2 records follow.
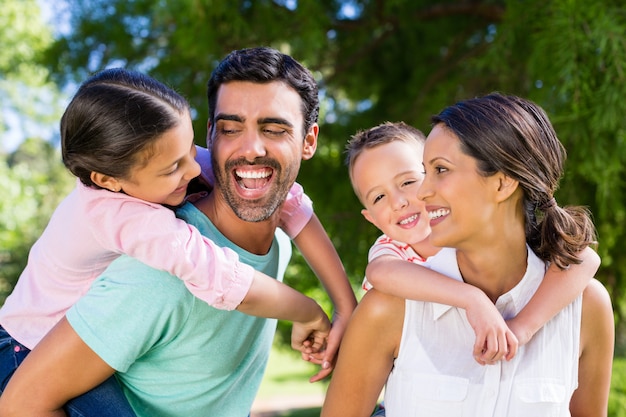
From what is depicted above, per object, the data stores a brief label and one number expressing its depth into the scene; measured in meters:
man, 2.01
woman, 1.92
